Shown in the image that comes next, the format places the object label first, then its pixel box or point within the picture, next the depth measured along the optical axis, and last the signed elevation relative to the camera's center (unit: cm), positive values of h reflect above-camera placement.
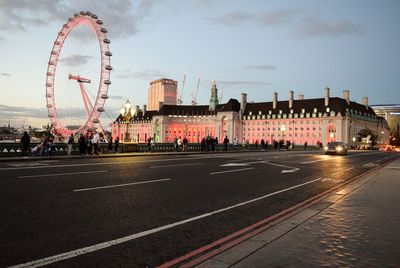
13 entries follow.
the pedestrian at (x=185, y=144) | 4848 -49
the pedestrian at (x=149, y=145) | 4312 -62
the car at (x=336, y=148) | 4538 -63
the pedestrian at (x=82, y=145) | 3306 -57
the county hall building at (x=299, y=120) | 15388 +978
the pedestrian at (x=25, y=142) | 2930 -35
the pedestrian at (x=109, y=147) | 3942 -84
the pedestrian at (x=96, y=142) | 3412 -30
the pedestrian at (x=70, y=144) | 3225 -53
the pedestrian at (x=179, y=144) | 4730 -49
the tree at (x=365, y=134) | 14559 +346
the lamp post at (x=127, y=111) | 4141 +303
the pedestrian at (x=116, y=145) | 3925 -62
